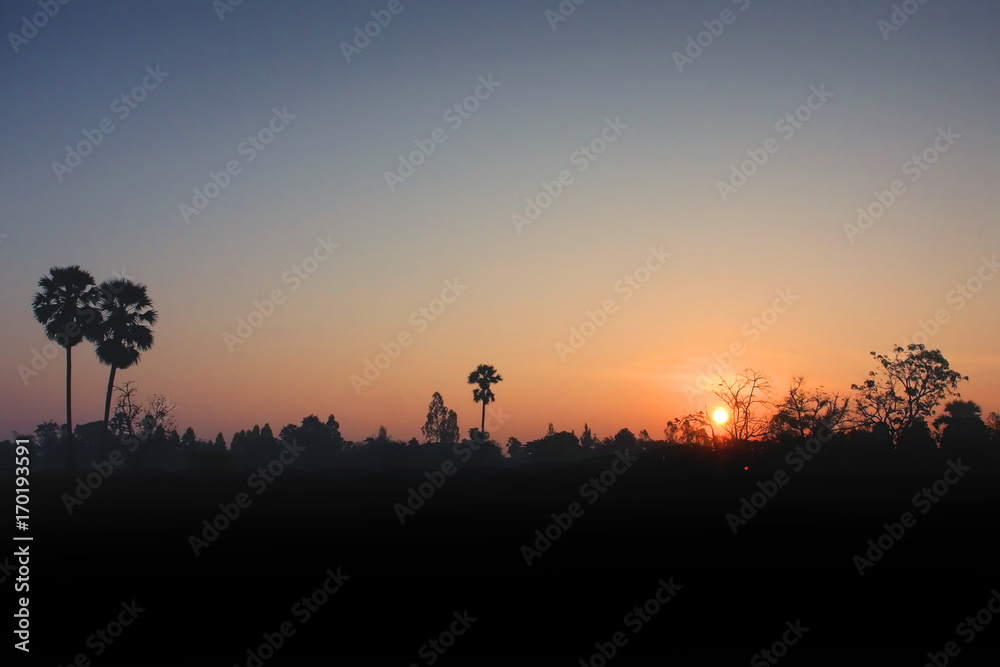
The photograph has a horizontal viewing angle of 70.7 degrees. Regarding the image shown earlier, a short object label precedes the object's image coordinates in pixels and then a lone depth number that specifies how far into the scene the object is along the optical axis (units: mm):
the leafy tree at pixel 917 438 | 37781
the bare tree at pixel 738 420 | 37344
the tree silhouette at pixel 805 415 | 42906
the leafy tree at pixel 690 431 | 38625
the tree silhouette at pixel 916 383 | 52938
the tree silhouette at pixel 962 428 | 44938
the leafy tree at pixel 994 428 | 45469
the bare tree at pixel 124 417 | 53125
